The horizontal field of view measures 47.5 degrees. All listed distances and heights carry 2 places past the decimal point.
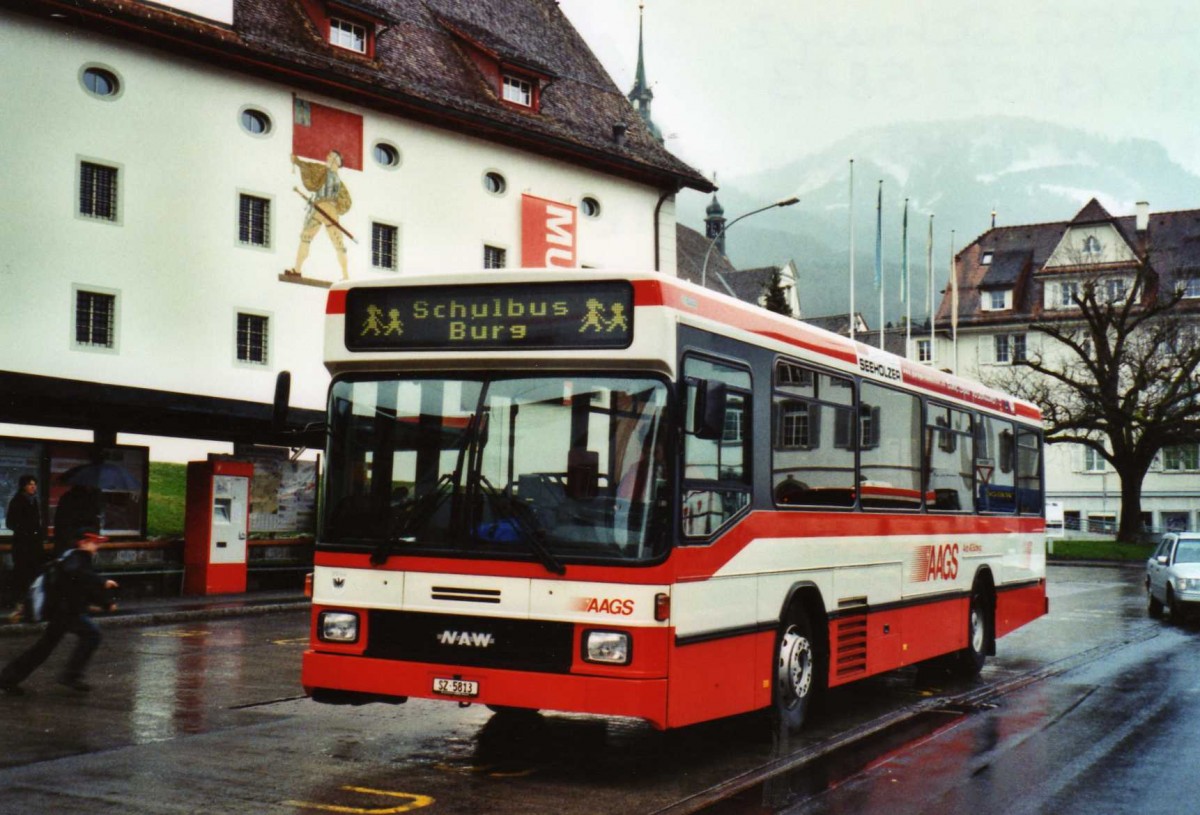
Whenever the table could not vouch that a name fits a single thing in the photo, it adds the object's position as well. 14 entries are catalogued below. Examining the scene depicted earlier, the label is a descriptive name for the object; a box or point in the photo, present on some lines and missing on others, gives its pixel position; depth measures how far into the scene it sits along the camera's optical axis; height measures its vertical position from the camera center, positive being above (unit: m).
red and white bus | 8.17 +0.08
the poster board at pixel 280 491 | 26.17 +0.33
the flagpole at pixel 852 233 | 36.88 +8.05
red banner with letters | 37.19 +7.73
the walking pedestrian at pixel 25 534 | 20.62 -0.46
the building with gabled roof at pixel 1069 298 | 72.81 +12.51
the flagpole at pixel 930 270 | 39.78 +7.48
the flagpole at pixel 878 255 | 39.72 +7.73
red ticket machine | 24.41 -0.36
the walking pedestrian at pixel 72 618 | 12.05 -1.01
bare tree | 50.71 +4.91
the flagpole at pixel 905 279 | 39.69 +7.24
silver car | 22.61 -0.91
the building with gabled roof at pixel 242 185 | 27.08 +7.62
